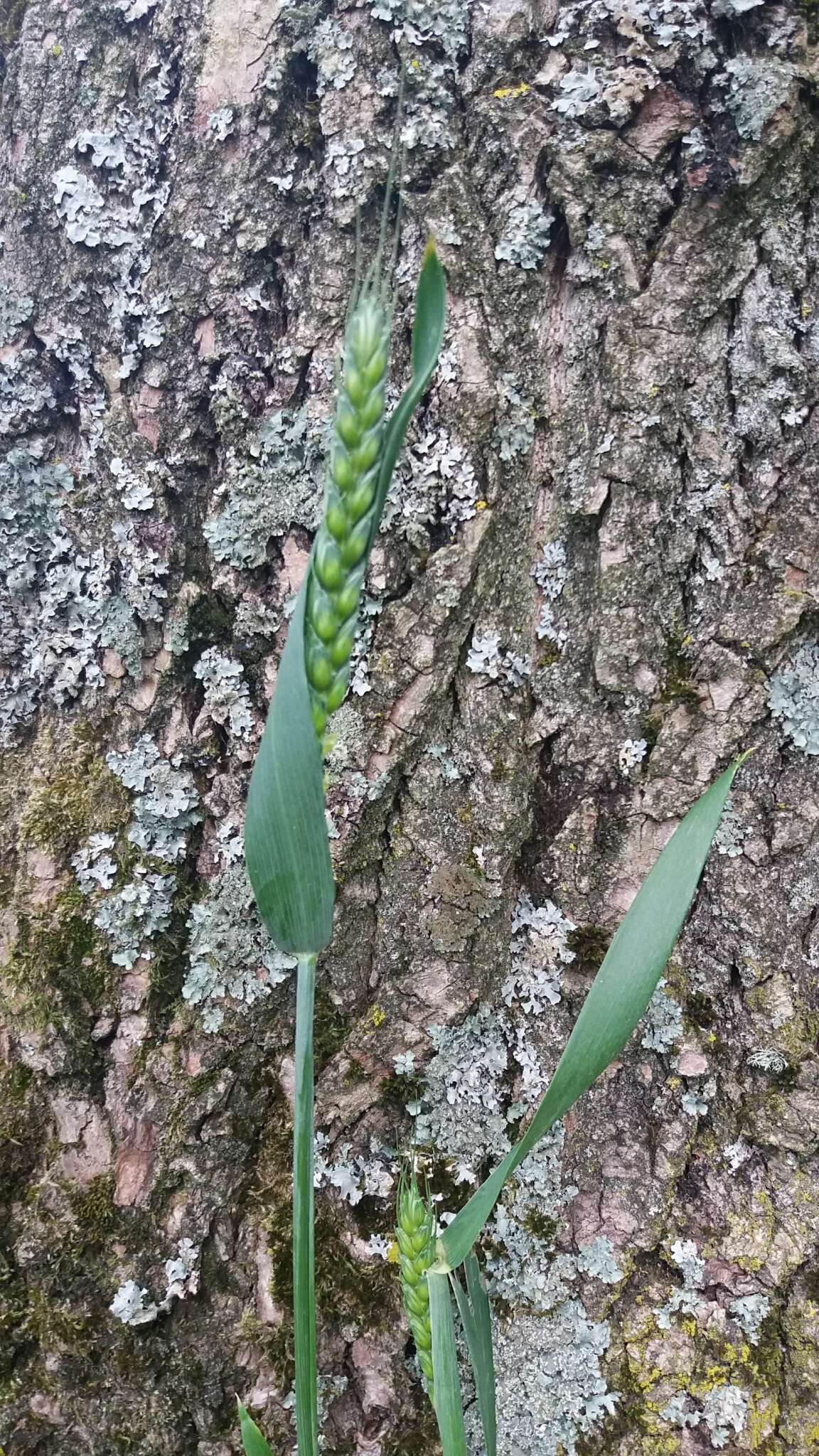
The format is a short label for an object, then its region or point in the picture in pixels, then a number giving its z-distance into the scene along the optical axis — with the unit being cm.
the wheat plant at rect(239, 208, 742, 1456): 18
